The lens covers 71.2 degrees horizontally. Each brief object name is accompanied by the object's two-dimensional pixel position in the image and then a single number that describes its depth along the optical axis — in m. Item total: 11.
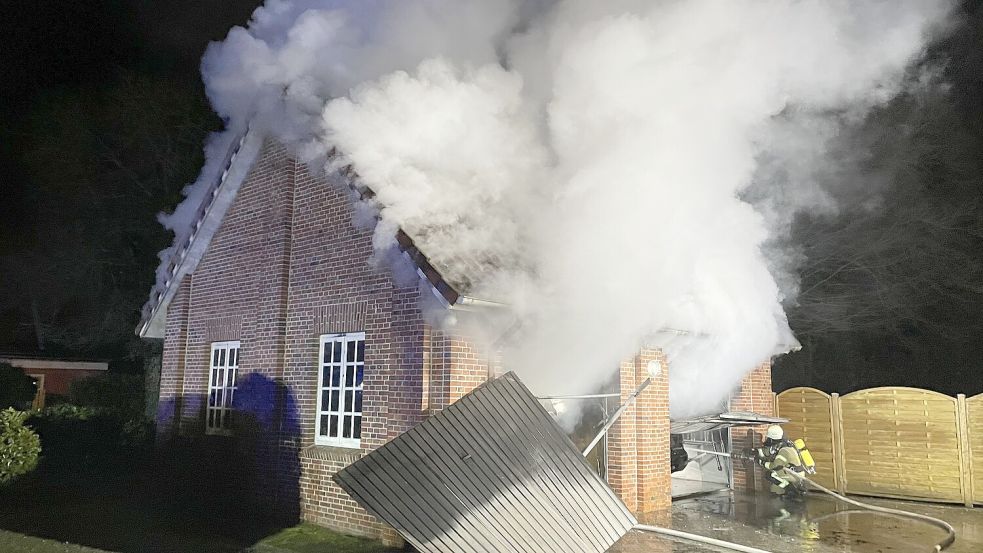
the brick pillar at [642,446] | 8.66
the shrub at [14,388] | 17.61
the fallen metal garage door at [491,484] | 5.15
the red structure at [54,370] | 24.62
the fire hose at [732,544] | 6.94
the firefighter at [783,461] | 9.97
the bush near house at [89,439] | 13.90
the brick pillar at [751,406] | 11.22
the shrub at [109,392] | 18.78
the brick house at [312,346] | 7.46
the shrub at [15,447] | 11.18
